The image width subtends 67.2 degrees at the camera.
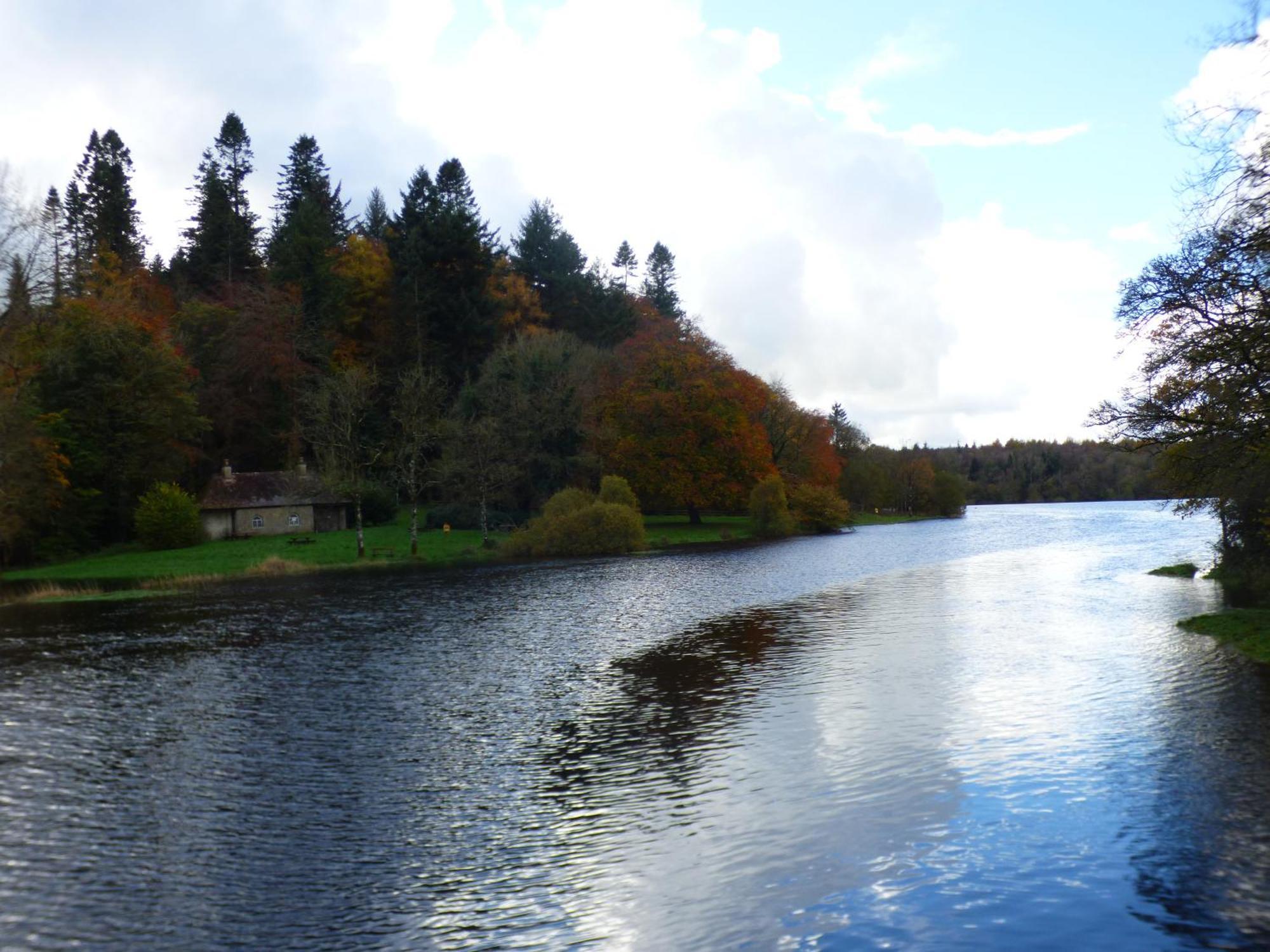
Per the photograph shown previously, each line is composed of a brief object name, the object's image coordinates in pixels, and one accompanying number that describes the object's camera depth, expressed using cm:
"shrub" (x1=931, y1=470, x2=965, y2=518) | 12506
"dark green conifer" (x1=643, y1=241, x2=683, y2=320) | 12725
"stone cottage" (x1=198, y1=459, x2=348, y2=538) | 6575
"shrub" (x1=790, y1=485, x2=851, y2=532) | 8550
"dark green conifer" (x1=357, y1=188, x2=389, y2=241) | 10562
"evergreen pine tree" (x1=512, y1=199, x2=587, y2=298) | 10288
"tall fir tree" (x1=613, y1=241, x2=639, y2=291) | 13438
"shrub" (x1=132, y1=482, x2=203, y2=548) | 5934
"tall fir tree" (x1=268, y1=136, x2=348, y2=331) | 8050
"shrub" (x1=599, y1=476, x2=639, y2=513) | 6438
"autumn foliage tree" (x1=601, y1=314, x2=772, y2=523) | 7475
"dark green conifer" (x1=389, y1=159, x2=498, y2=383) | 7988
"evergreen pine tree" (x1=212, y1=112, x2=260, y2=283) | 8931
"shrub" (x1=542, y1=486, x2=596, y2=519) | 6169
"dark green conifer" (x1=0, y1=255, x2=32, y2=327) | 4534
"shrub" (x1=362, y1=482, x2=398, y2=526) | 6788
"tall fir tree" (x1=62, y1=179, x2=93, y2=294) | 6844
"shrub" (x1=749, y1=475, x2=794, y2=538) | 7844
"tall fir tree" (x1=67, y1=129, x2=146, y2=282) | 8775
